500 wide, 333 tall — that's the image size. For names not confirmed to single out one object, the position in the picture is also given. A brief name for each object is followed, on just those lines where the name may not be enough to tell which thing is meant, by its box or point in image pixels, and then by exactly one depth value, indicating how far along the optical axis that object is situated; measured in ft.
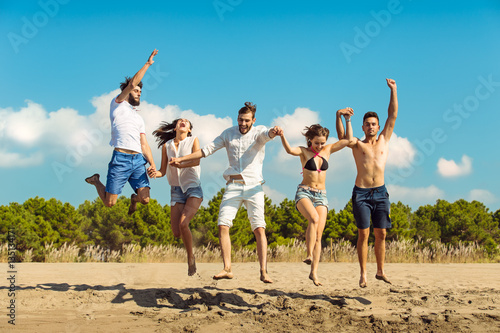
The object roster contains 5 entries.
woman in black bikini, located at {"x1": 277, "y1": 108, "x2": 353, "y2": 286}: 24.02
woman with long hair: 25.81
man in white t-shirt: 24.41
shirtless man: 24.36
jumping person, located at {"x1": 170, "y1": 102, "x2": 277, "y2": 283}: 23.15
